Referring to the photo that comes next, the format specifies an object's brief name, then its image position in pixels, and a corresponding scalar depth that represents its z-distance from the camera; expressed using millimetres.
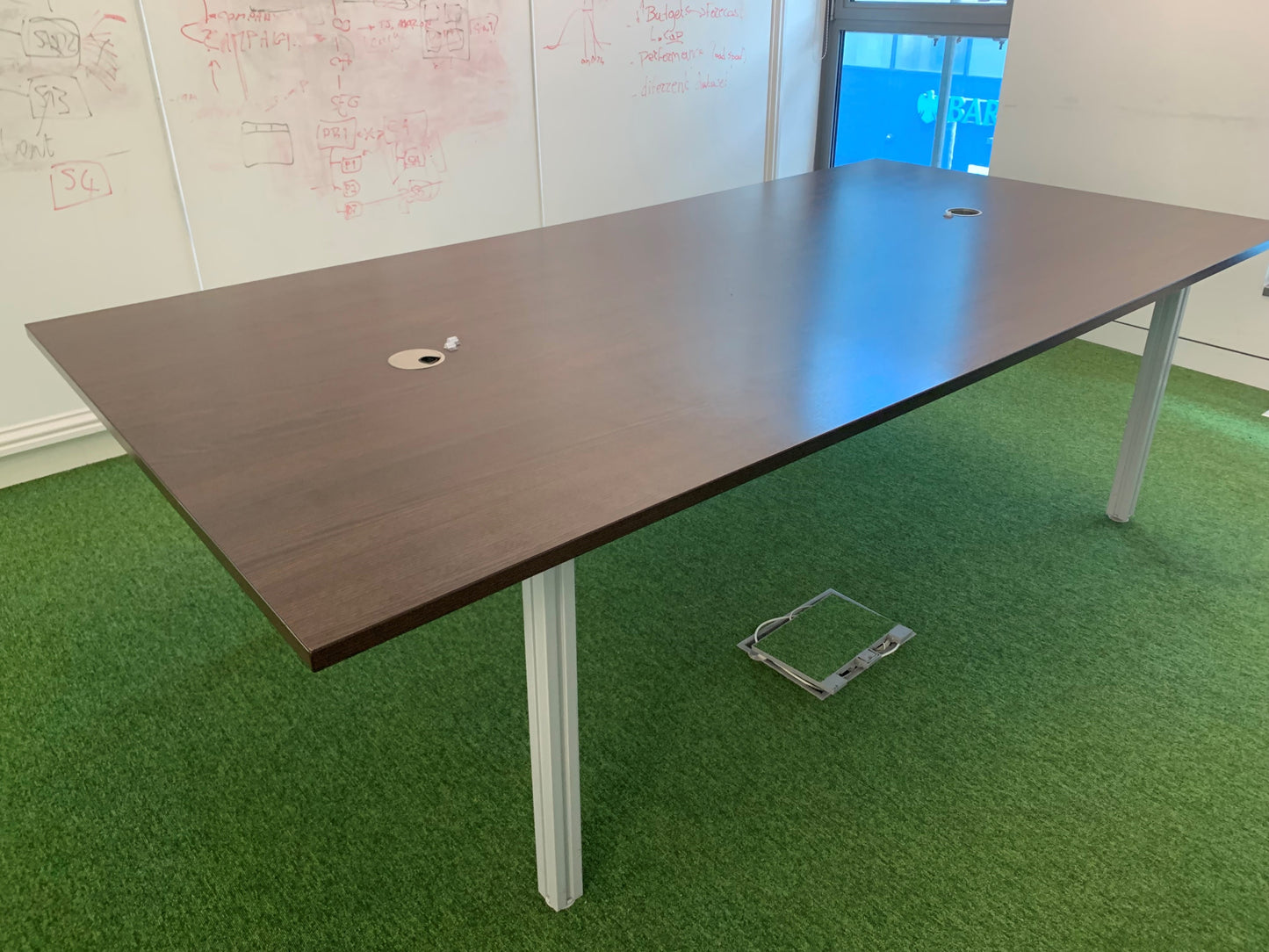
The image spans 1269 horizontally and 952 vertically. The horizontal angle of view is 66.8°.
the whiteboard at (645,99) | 3758
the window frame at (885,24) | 4027
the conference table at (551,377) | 1145
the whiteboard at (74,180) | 2635
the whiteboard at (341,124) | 2930
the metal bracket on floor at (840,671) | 2070
